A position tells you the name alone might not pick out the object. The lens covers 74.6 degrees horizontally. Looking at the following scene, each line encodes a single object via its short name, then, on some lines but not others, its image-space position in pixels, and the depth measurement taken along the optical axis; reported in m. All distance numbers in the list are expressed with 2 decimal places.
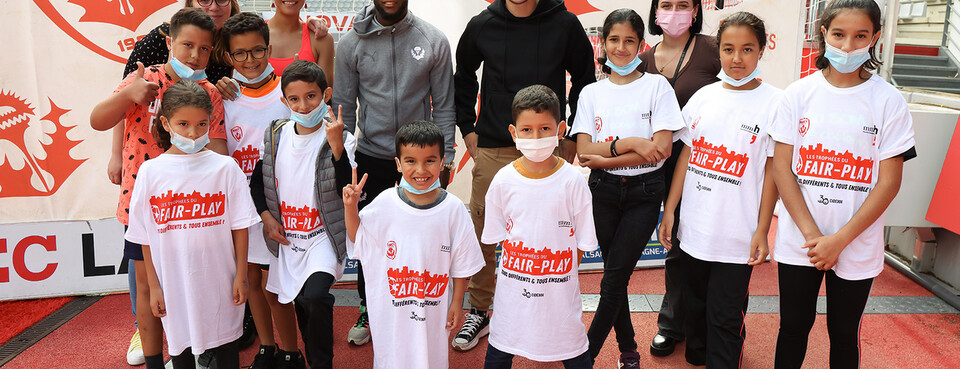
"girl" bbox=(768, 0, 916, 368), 2.29
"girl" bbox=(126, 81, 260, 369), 2.52
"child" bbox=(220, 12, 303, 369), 2.87
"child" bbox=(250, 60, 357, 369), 2.70
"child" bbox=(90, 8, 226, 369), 2.68
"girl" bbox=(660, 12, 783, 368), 2.59
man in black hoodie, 3.18
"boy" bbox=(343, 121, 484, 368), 2.46
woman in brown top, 2.99
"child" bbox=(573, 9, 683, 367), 2.70
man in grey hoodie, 3.19
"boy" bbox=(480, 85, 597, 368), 2.43
